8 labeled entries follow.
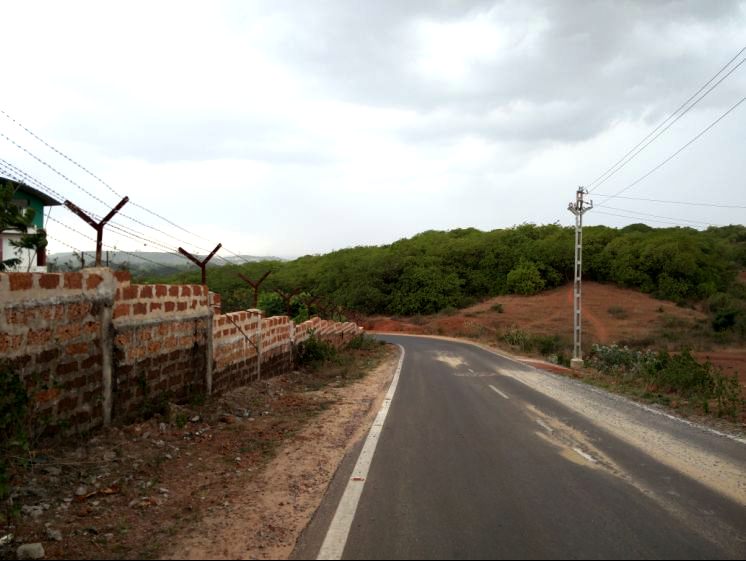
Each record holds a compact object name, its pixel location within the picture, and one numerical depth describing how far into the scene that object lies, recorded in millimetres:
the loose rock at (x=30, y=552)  4266
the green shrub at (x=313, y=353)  17953
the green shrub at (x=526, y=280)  68375
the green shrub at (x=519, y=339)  35188
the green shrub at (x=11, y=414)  5215
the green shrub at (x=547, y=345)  33025
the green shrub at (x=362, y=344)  30103
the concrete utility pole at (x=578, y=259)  25522
